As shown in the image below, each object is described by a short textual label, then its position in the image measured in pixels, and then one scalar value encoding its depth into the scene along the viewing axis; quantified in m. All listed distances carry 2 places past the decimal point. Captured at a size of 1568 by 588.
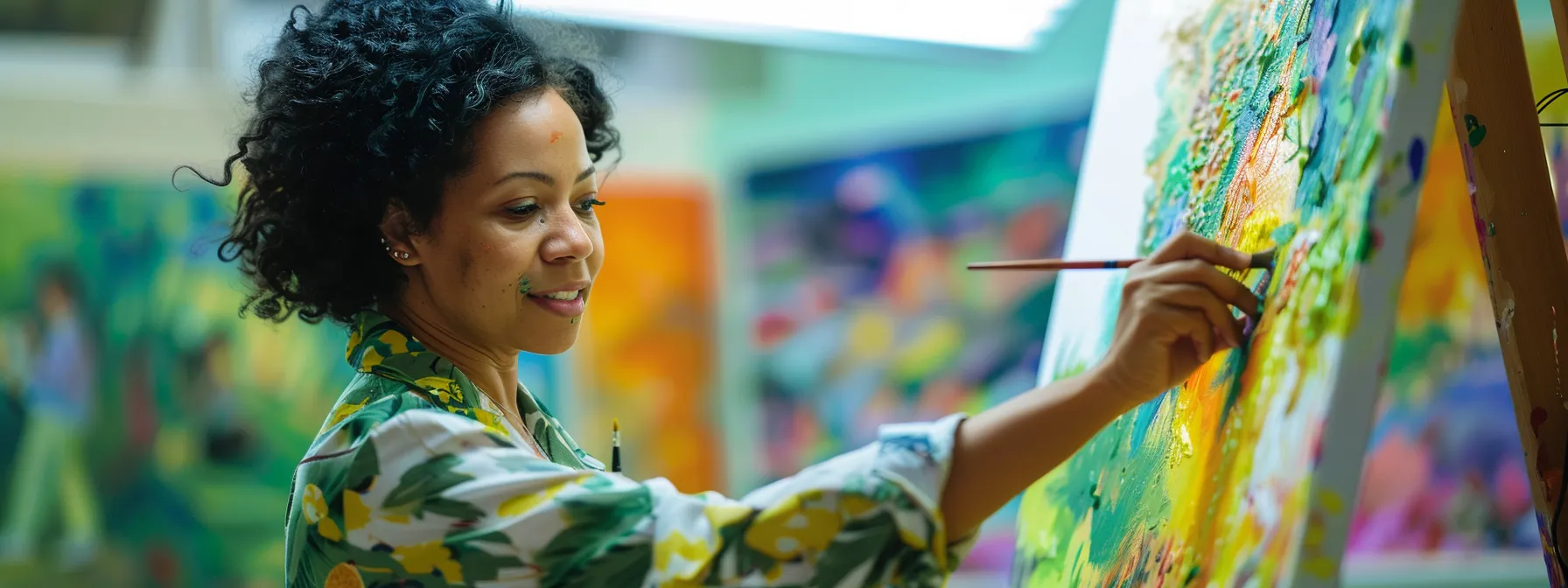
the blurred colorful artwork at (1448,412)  3.79
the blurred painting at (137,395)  4.55
